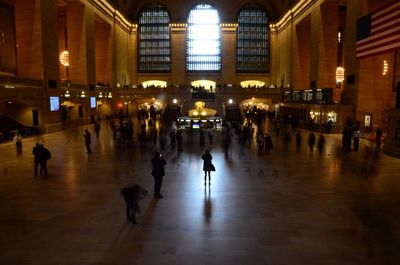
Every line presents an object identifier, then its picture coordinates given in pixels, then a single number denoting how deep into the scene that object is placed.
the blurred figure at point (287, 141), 17.94
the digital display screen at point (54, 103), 25.10
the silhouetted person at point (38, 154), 11.58
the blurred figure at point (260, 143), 16.44
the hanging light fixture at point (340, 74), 27.22
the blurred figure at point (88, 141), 16.22
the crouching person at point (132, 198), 7.17
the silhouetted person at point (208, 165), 9.98
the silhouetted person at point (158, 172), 9.12
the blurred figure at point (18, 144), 15.96
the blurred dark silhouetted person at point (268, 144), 16.08
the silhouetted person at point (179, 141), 16.88
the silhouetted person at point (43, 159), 11.64
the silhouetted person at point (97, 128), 22.08
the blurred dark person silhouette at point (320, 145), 16.42
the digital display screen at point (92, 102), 33.44
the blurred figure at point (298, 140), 17.58
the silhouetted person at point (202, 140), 18.88
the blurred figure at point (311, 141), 17.03
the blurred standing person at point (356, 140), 17.11
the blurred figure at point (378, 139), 17.98
